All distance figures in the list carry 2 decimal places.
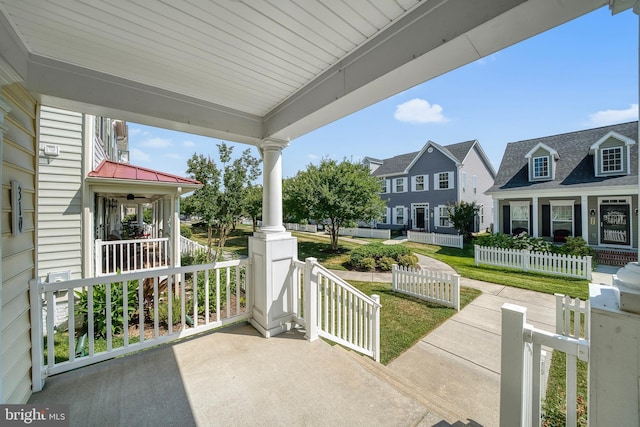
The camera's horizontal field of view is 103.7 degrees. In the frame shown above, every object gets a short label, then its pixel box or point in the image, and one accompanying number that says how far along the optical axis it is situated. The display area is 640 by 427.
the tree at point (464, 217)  13.10
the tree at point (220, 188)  8.59
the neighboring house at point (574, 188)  9.37
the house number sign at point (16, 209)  1.77
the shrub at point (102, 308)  3.79
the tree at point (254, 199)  9.44
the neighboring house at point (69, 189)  4.32
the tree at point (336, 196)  10.70
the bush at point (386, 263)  8.02
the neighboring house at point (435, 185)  15.22
